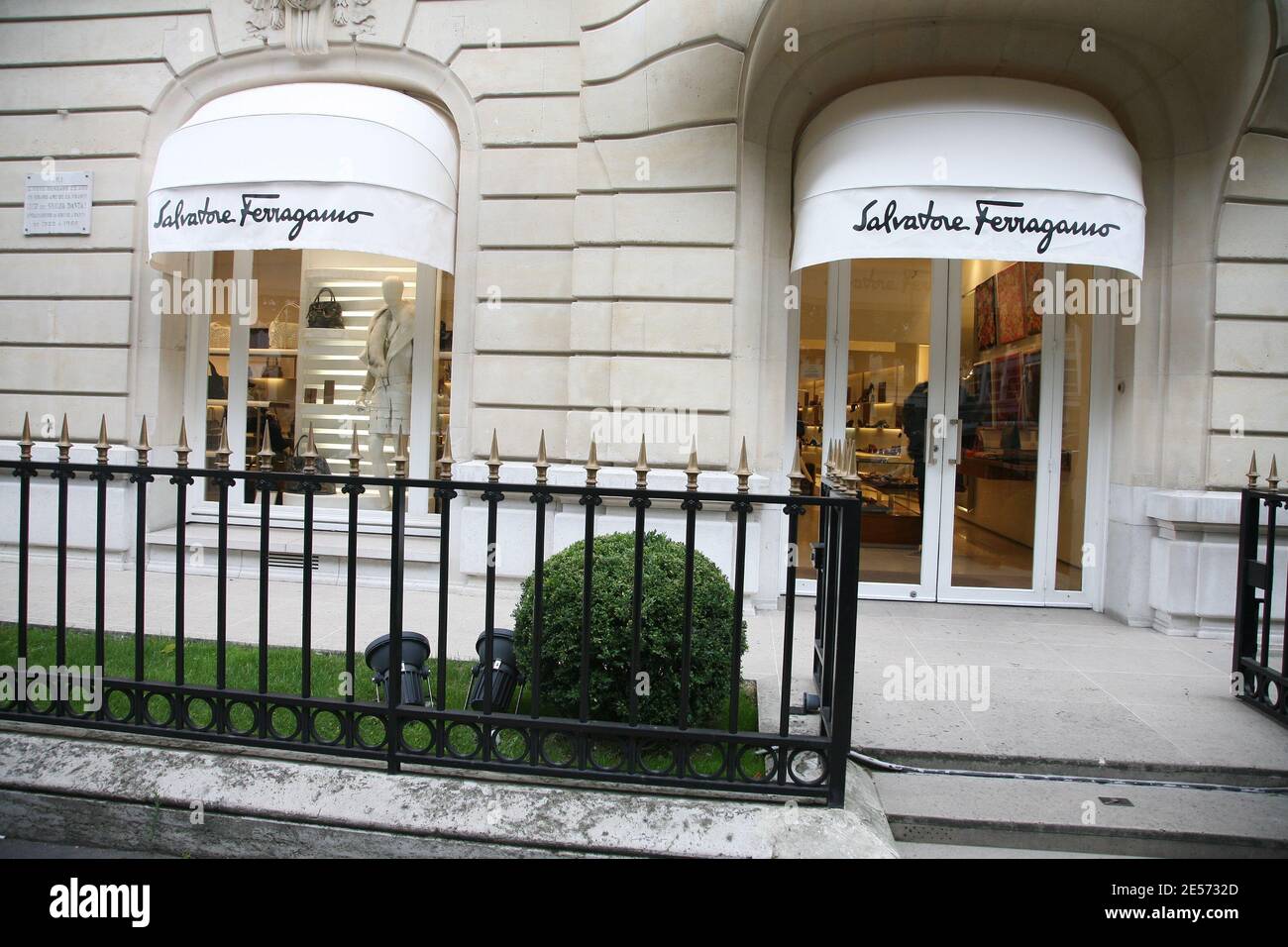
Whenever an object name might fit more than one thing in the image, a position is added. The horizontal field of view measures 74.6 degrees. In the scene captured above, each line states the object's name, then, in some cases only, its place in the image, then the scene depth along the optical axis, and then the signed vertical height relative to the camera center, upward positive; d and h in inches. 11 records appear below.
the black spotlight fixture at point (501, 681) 164.6 -48.5
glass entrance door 327.6 +11.5
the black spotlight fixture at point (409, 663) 160.7 -46.0
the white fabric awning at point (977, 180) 268.8 +86.6
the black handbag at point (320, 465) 386.6 -16.0
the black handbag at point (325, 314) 385.4 +53.0
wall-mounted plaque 356.5 +92.8
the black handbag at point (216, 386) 384.5 +18.5
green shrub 152.5 -36.7
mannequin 370.3 +28.3
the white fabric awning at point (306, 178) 298.7 +90.7
